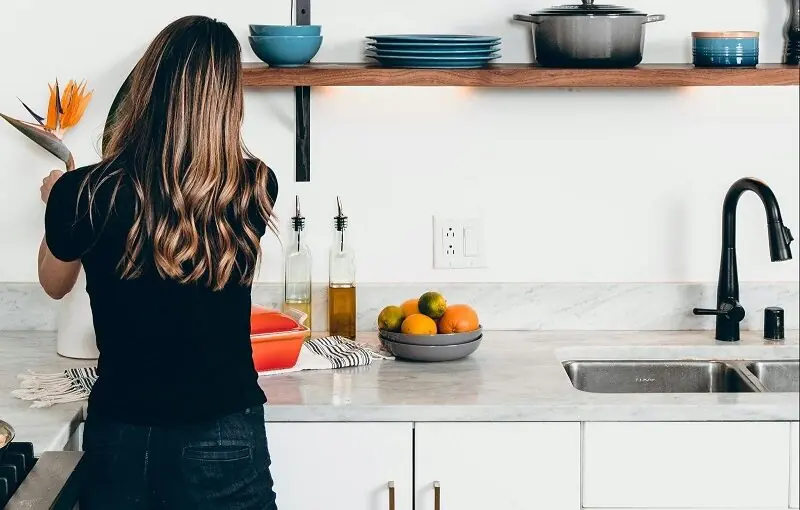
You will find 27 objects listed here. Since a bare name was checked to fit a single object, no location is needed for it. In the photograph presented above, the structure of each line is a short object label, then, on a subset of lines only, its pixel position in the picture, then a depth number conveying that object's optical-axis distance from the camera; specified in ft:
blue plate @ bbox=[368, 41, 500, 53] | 7.63
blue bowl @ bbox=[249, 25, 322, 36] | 7.63
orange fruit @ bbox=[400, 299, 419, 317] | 7.65
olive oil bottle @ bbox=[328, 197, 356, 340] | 8.21
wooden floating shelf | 7.61
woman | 5.67
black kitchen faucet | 7.91
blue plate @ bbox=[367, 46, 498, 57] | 7.64
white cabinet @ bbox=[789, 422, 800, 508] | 6.08
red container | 7.25
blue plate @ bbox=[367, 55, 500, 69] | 7.65
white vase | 7.65
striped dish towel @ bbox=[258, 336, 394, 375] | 7.45
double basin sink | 7.79
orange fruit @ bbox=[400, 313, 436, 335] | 7.48
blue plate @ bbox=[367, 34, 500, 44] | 7.62
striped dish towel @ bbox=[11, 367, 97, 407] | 6.68
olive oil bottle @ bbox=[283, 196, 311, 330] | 8.34
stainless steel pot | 7.52
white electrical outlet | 8.54
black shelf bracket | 8.33
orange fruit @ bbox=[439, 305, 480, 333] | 7.49
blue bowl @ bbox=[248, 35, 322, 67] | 7.65
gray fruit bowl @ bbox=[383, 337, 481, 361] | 7.47
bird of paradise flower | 8.07
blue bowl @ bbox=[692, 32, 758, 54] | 7.73
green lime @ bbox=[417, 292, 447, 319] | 7.53
